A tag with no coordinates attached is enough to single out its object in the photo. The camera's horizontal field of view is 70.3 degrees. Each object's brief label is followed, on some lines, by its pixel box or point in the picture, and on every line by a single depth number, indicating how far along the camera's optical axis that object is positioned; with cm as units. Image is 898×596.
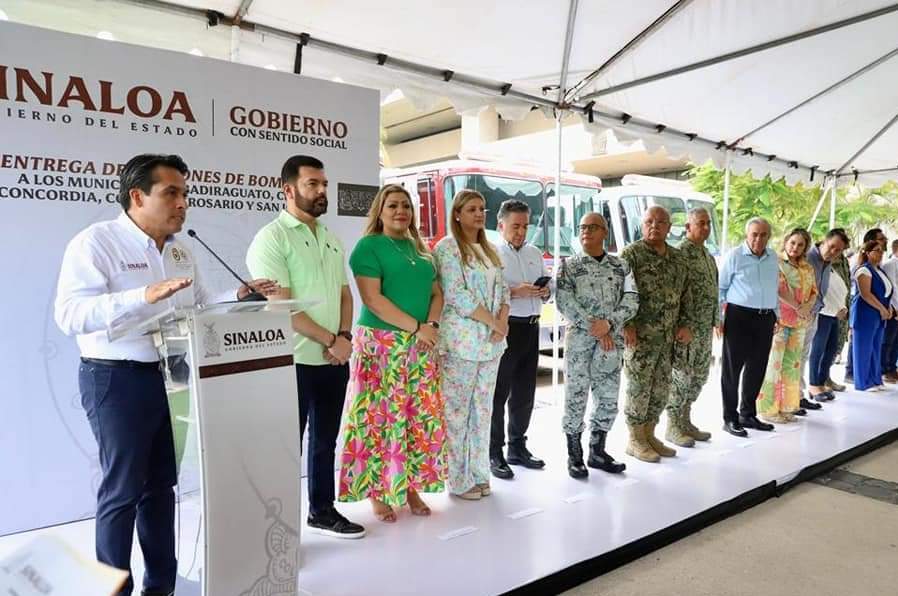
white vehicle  802
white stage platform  226
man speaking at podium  174
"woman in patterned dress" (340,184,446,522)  261
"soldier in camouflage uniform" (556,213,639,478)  328
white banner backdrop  246
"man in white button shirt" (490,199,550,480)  332
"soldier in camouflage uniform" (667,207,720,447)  378
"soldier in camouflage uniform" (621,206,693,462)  354
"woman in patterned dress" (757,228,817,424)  451
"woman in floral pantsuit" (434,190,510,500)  285
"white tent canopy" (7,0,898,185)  290
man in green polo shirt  232
